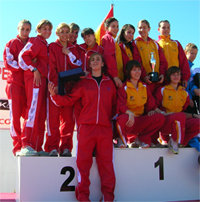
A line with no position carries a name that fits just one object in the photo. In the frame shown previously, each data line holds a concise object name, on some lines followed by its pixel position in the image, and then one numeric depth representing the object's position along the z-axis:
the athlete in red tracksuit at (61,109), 3.80
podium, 3.45
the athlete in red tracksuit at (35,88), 3.72
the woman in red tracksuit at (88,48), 4.05
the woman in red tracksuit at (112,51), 3.94
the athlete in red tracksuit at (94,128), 3.44
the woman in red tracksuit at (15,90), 3.97
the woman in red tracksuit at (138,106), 3.83
